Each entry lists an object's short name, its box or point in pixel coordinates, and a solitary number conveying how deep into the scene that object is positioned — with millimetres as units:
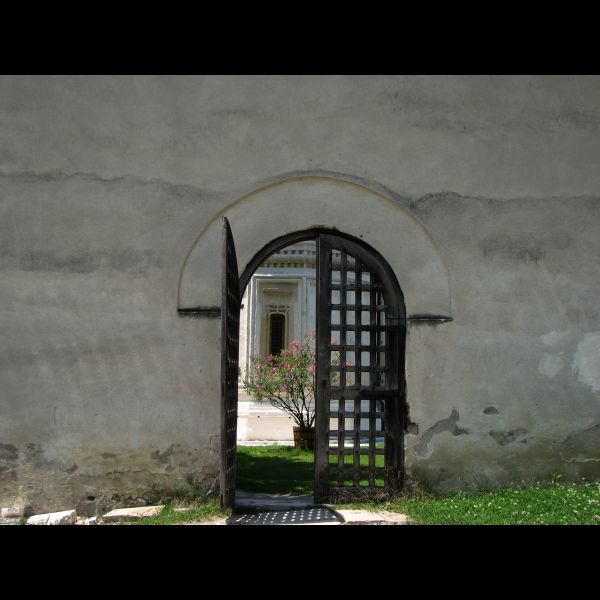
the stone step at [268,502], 6203
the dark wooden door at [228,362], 5285
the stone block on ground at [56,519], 5707
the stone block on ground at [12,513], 6032
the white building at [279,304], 16750
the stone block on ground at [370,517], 5473
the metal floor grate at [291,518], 5492
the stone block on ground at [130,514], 5699
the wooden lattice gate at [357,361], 6324
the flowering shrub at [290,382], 11938
